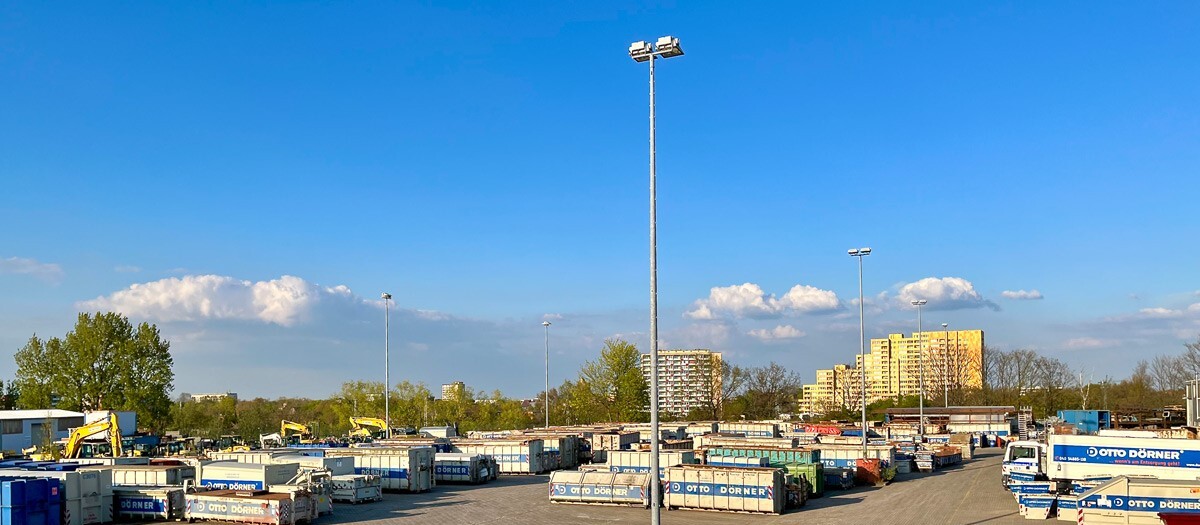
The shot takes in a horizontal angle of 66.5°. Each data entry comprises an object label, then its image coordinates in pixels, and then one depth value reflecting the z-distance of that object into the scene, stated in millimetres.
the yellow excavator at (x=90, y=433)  55125
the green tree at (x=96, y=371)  90500
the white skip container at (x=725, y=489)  34406
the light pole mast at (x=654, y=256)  21219
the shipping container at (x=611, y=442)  59906
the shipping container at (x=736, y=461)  40188
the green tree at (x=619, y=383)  105750
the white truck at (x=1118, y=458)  32156
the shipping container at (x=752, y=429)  72525
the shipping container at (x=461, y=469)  47594
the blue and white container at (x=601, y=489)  36594
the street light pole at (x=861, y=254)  48250
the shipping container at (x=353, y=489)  38656
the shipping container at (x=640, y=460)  41469
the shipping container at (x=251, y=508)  32031
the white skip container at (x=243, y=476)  36406
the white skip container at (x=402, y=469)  43250
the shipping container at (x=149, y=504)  34406
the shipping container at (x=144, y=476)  37219
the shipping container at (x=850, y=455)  47312
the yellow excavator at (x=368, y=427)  82262
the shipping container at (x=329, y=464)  42125
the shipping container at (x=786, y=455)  42797
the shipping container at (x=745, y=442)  52375
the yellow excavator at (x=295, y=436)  77981
